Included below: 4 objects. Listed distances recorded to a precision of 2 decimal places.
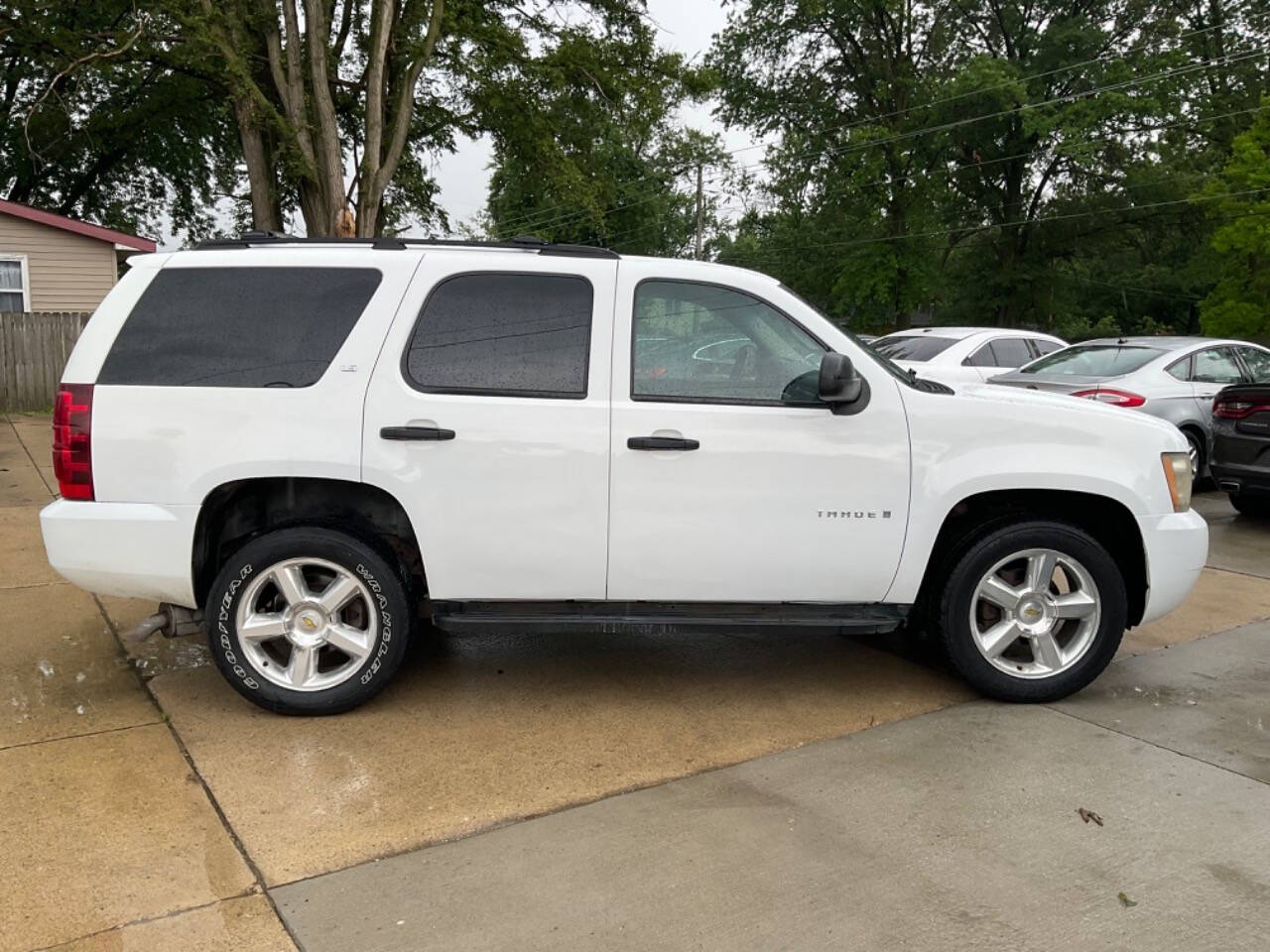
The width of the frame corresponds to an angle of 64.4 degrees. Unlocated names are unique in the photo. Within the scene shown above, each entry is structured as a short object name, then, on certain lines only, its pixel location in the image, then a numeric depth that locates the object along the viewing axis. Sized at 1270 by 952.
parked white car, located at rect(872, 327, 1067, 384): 11.60
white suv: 4.04
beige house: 16.97
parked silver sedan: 10.04
